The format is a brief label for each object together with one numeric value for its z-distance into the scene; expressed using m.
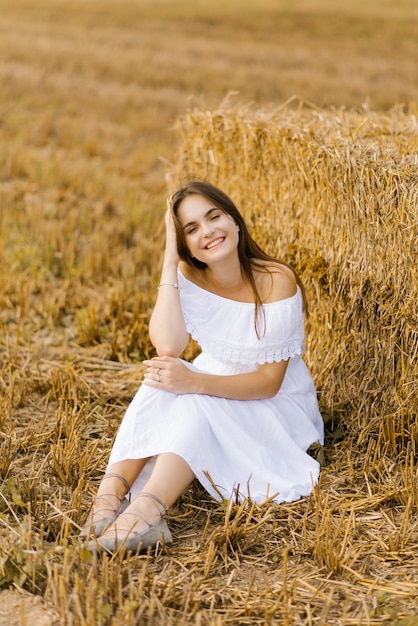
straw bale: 3.43
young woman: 2.97
